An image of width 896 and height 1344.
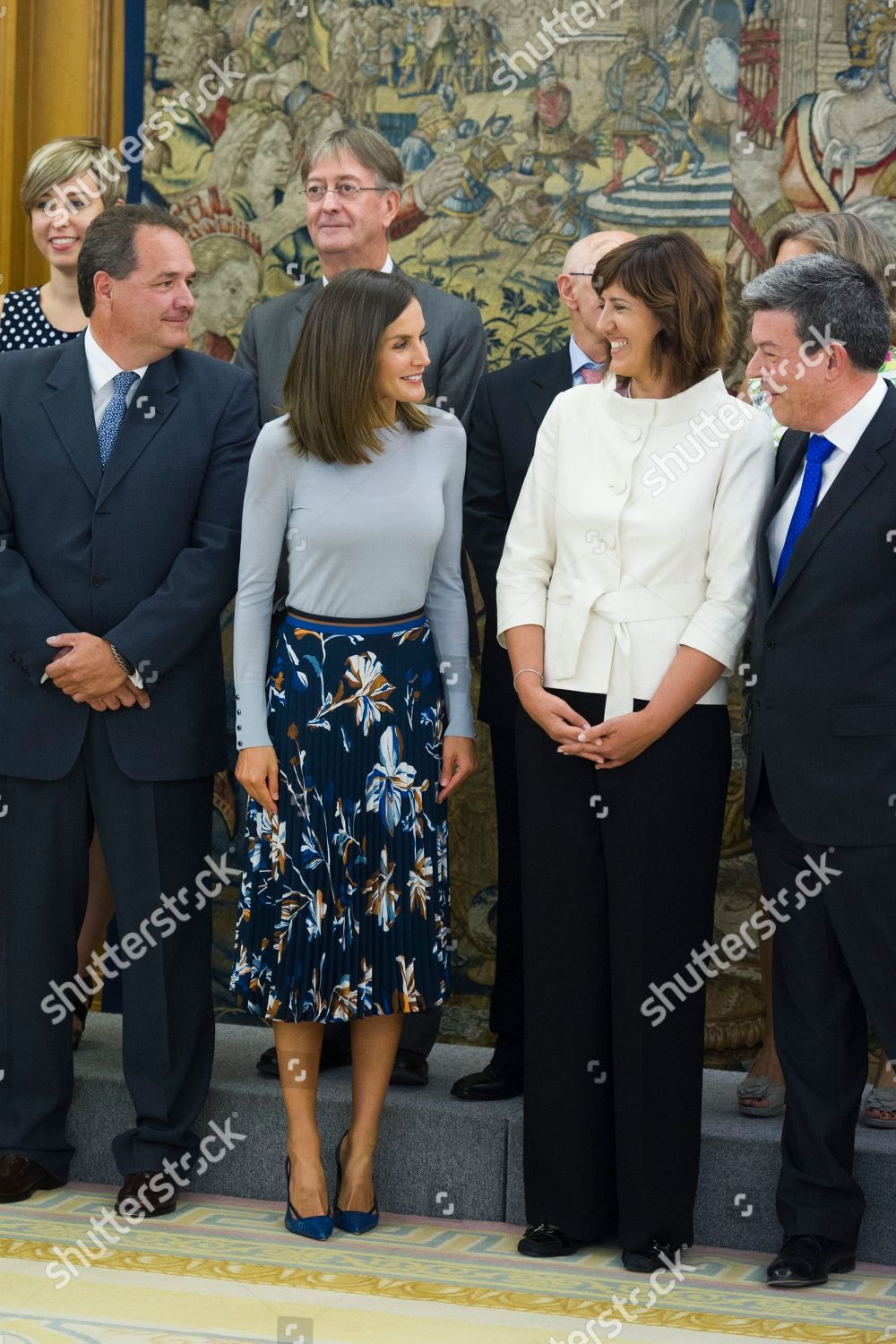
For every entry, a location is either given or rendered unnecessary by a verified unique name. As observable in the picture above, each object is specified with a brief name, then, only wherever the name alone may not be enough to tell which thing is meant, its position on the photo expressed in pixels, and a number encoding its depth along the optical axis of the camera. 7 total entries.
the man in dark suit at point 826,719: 6.43
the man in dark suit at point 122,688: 7.48
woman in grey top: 7.09
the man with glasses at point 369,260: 8.13
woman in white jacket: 6.65
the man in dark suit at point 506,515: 7.80
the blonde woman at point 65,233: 8.60
